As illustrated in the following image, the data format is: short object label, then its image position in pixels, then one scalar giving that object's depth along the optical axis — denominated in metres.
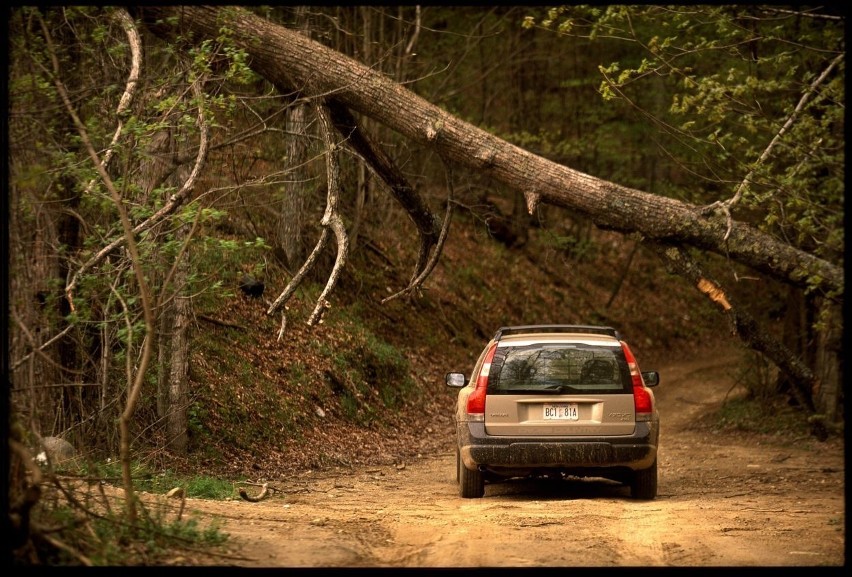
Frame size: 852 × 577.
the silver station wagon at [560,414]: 19.91
